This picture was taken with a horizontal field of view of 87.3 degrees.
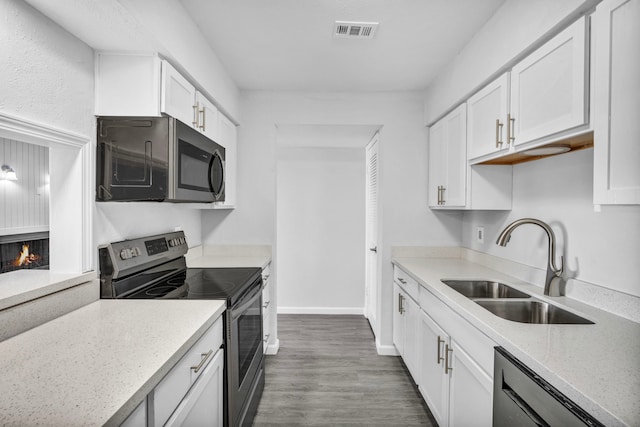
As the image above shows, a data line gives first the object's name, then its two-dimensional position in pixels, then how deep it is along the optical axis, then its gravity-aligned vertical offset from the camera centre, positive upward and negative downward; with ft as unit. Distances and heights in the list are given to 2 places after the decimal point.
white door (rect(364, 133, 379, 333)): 11.24 -0.90
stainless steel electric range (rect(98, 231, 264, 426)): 5.27 -1.39
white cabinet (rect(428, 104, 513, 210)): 7.29 +0.79
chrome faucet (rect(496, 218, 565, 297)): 5.39 -0.99
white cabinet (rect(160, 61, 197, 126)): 5.29 +1.93
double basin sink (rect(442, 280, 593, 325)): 4.79 -1.53
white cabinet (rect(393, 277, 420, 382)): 7.60 -2.93
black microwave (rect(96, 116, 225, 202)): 5.16 +0.76
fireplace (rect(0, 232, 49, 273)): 9.46 -1.32
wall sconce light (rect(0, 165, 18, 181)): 8.56 +0.84
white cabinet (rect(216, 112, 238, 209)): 8.46 +1.48
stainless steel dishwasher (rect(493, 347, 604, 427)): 2.78 -1.79
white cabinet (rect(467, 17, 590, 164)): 4.08 +1.66
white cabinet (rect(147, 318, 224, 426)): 3.12 -1.99
